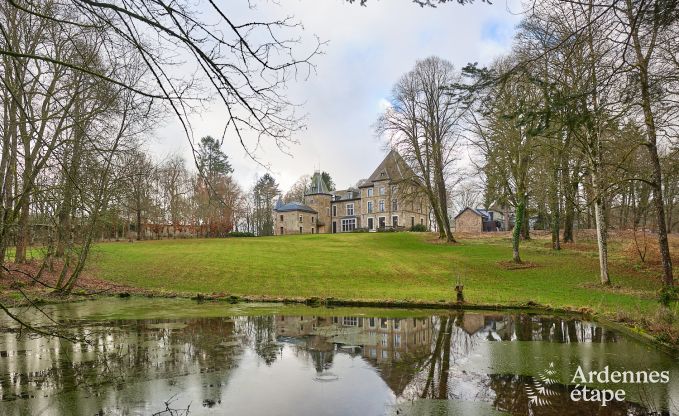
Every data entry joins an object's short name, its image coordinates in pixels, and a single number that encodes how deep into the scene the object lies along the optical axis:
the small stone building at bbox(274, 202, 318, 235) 60.22
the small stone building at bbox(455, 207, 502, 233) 52.69
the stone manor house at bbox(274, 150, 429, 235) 54.84
